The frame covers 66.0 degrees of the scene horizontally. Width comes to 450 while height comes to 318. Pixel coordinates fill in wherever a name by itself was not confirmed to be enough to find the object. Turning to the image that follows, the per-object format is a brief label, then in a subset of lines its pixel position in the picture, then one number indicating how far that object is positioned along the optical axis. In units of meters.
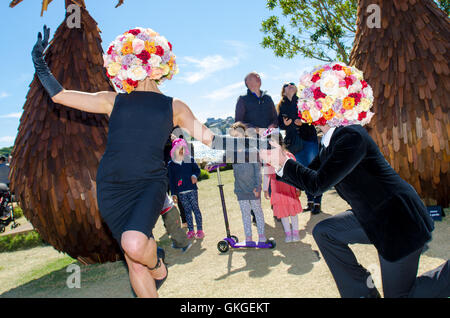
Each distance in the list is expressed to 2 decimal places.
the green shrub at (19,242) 7.24
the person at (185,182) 5.89
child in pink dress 5.02
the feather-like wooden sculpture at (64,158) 4.55
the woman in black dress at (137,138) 2.52
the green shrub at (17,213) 11.89
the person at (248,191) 4.98
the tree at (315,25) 13.77
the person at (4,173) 10.88
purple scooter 4.81
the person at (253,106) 5.94
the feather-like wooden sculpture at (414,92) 4.76
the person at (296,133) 6.24
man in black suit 2.25
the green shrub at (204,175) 14.86
